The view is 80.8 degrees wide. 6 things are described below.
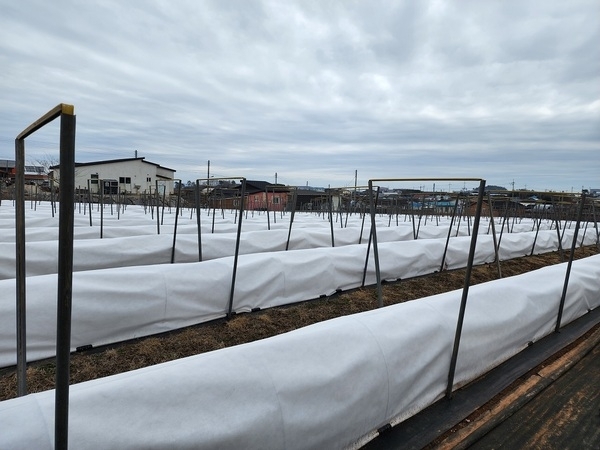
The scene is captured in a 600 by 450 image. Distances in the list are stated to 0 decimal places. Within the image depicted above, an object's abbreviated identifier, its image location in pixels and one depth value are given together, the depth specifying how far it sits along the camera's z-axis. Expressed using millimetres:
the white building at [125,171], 38062
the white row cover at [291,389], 1460
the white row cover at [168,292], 3396
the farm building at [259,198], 28581
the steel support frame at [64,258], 906
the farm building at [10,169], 16639
